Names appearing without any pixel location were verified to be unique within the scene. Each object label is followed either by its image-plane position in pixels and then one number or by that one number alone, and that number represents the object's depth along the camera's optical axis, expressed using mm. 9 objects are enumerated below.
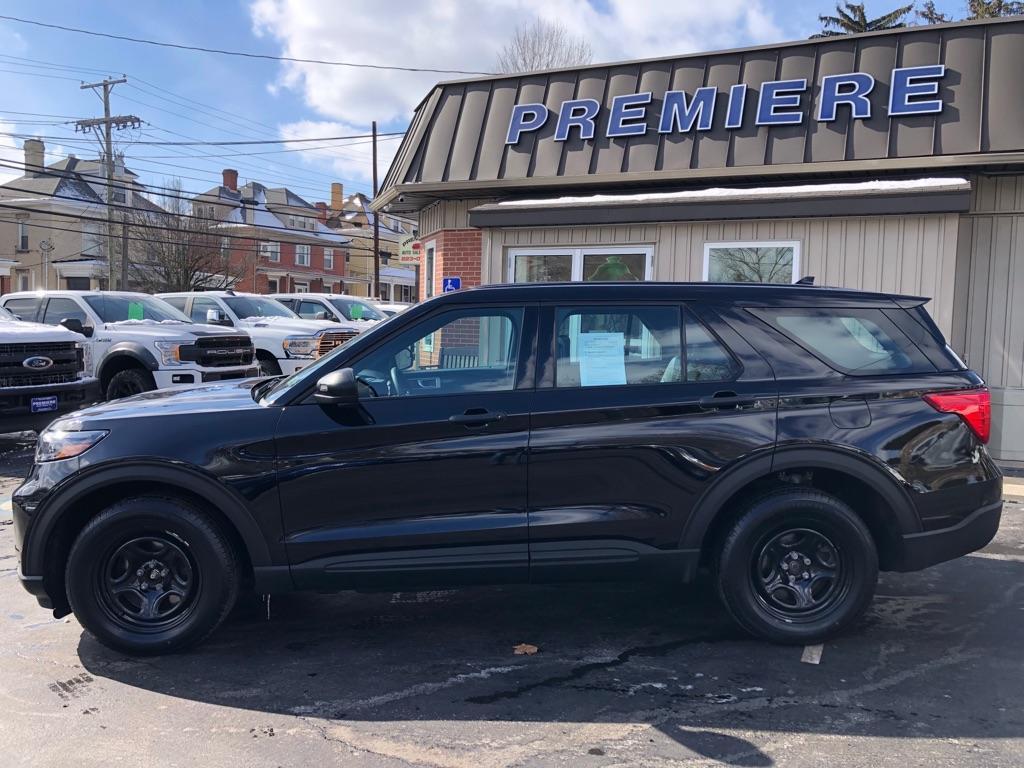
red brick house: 48281
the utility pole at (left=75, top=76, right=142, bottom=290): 34581
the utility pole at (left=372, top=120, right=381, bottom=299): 35469
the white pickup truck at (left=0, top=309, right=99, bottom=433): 9000
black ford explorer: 3994
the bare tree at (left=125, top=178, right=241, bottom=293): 38500
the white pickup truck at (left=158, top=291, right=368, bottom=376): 13727
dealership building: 8359
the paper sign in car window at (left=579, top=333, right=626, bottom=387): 4160
